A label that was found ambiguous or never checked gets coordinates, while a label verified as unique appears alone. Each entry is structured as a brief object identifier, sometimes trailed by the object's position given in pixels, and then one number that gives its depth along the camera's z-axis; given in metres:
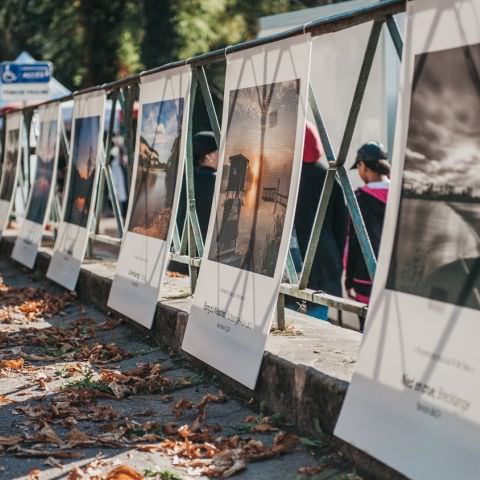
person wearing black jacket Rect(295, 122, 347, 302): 7.11
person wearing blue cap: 6.62
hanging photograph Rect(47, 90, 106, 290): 8.67
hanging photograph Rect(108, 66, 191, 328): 6.44
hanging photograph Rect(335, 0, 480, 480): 3.32
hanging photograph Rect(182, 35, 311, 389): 4.79
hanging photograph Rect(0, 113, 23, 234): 12.62
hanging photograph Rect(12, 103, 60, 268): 10.27
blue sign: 17.64
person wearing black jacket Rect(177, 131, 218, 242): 7.65
